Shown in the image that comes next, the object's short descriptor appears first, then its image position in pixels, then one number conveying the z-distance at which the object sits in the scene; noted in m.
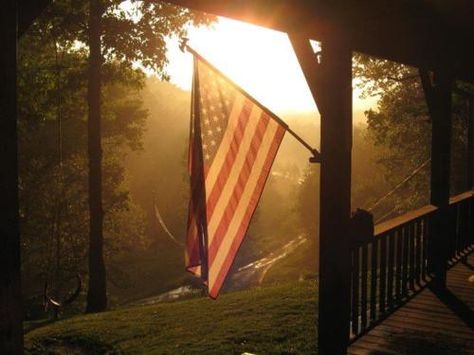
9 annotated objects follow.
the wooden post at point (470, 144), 13.17
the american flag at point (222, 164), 4.65
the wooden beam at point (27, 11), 3.12
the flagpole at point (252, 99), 4.67
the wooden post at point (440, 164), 7.68
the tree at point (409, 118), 22.23
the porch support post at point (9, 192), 2.50
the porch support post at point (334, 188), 4.77
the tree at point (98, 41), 14.37
